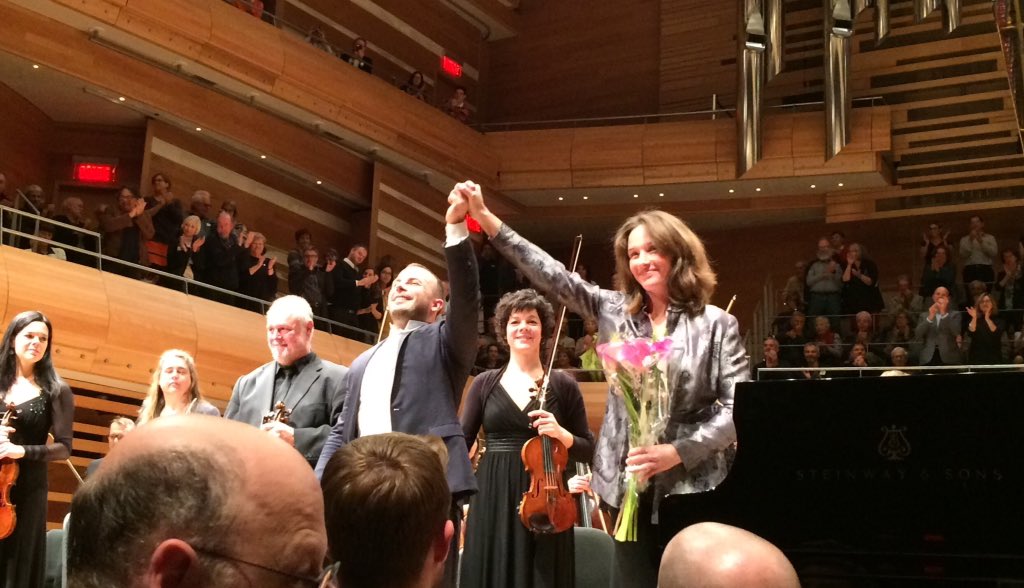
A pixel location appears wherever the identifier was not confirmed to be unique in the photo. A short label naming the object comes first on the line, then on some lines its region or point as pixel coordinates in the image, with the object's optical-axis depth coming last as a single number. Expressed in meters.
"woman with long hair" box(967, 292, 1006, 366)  10.59
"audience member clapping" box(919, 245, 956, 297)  11.85
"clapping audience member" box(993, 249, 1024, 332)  11.05
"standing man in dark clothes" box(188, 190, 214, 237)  10.52
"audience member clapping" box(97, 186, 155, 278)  9.78
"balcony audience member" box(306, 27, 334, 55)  12.91
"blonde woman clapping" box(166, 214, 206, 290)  9.98
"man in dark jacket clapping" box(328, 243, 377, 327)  11.79
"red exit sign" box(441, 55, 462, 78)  16.42
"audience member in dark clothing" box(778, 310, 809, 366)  11.84
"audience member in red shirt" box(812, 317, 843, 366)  11.61
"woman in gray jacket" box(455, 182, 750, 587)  2.74
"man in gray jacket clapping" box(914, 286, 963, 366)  10.87
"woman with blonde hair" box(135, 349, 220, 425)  4.84
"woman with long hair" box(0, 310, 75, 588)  4.88
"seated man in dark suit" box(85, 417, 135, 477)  6.91
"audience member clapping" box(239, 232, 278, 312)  10.90
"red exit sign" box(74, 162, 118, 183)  11.99
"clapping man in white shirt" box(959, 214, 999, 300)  12.15
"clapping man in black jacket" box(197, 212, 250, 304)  10.30
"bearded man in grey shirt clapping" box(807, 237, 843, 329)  12.38
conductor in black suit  3.25
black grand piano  2.28
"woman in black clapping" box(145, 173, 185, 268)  10.06
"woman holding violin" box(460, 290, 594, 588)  3.95
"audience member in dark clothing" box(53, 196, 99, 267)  9.62
